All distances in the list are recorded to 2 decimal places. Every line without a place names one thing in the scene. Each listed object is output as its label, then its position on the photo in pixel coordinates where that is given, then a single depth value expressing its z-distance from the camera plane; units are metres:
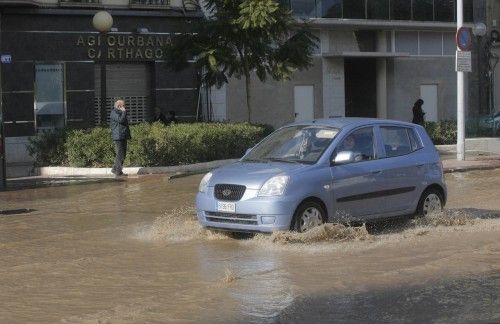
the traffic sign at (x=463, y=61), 23.92
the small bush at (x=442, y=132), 30.19
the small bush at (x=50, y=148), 23.11
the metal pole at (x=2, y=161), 18.50
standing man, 20.50
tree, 24.39
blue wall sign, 26.03
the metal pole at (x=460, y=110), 24.34
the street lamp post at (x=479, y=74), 38.78
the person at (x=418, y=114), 31.88
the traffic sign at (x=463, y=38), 24.00
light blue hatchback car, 10.99
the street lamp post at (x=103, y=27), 22.59
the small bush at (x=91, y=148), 22.17
